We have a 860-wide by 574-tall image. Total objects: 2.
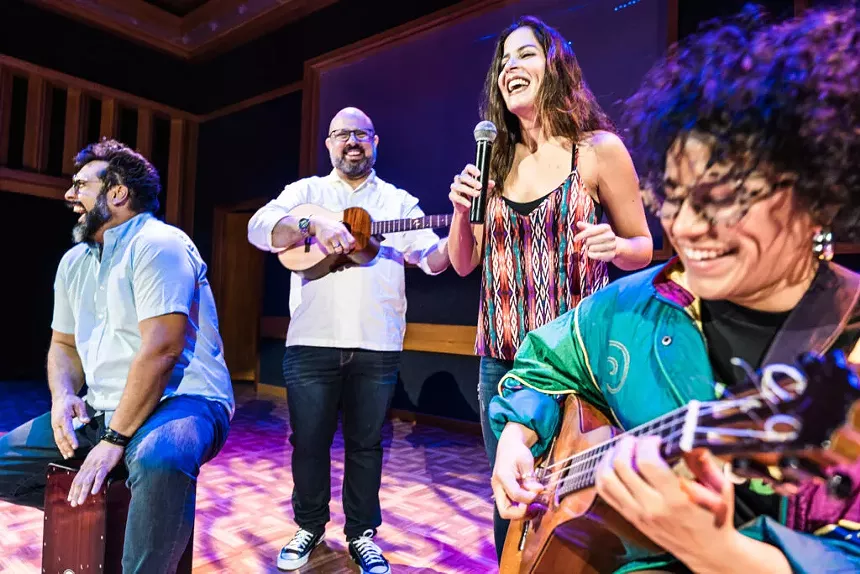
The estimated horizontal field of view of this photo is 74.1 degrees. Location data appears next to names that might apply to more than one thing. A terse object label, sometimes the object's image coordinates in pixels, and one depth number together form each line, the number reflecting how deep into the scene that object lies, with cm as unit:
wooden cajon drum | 170
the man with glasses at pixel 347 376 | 240
